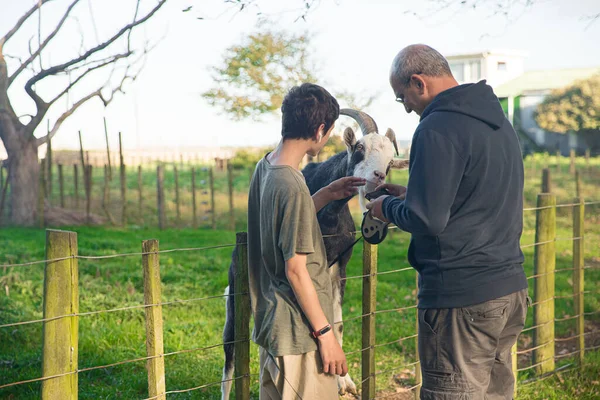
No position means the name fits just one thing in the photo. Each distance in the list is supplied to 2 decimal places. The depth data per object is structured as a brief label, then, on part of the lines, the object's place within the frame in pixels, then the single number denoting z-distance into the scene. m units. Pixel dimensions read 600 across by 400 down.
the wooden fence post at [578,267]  5.93
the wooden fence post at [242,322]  3.45
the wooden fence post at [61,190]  17.75
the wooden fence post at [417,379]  4.81
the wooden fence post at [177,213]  16.75
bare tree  15.88
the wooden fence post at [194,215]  16.58
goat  4.61
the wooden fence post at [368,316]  4.14
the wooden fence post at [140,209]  17.20
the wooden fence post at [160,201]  16.41
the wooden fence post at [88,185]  16.53
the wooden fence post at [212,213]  16.40
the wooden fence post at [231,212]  16.25
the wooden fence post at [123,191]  16.55
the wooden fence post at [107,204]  16.59
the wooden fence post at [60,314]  2.88
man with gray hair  2.55
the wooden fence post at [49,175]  16.20
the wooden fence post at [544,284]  5.65
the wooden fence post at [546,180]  14.45
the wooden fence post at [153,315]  3.12
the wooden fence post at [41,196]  16.03
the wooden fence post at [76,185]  17.77
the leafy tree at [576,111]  32.50
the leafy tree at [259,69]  28.30
